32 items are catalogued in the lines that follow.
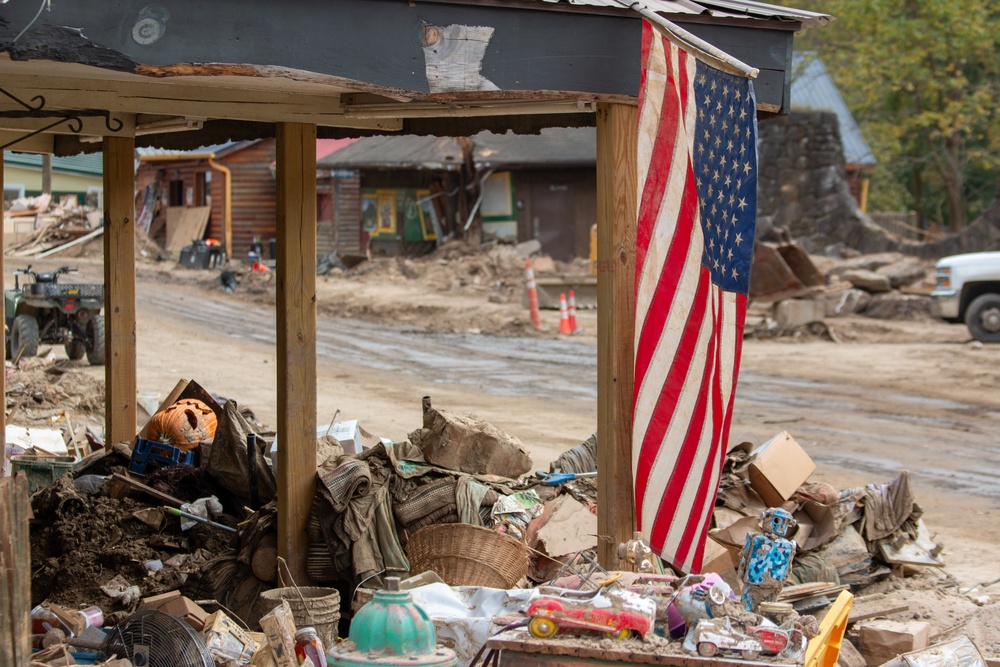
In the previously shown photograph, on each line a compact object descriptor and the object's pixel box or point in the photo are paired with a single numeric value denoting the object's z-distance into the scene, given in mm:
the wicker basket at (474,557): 11367
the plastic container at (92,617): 11251
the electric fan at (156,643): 9070
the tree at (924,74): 63219
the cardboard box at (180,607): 10297
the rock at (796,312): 44812
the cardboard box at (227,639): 9648
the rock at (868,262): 55975
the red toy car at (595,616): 7699
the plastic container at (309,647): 9156
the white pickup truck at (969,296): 41719
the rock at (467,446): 13992
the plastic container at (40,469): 16891
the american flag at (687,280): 9758
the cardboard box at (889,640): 11359
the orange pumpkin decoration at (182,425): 16312
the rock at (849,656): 10977
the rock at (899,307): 49000
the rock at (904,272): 53000
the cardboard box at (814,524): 13984
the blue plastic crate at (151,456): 15891
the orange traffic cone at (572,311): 45781
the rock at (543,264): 64687
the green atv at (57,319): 33312
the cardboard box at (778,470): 14133
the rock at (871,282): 50469
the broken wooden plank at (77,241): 67875
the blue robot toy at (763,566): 8930
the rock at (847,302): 49250
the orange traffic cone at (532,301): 46875
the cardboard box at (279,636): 8891
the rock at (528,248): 70125
